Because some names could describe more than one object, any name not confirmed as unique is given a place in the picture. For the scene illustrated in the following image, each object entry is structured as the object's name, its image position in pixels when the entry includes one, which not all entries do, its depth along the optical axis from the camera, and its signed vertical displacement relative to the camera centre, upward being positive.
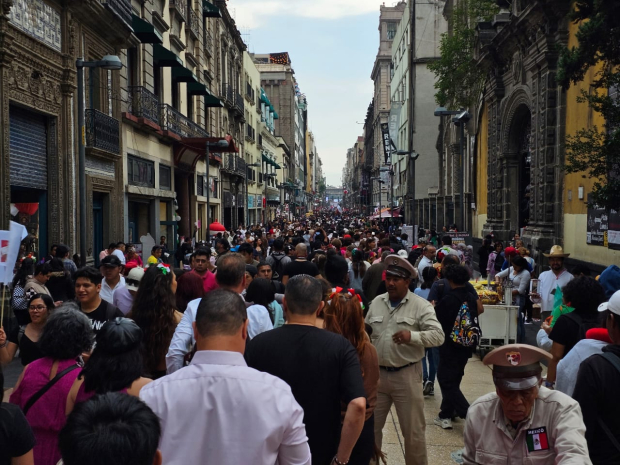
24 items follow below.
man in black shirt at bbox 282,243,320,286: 8.03 -0.66
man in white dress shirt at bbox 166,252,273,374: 4.40 -0.74
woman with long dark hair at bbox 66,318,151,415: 3.37 -0.77
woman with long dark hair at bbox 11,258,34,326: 7.96 -1.09
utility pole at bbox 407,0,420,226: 44.27 +10.91
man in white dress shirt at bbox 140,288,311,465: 2.57 -0.79
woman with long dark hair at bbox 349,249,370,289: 10.66 -0.87
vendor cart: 10.27 -1.68
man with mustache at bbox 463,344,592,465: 2.88 -0.89
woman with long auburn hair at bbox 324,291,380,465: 4.25 -0.77
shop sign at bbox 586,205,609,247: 15.71 -0.28
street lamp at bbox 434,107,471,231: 19.77 +3.03
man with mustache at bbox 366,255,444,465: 5.18 -1.10
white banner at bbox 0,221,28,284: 5.61 -0.29
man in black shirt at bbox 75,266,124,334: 5.38 -0.68
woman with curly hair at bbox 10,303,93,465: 3.52 -0.88
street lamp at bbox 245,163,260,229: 45.81 +0.43
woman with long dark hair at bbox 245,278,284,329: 5.96 -0.70
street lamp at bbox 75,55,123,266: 13.27 +1.45
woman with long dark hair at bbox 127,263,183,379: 4.82 -0.76
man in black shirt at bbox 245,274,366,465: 3.56 -0.86
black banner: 57.63 +6.95
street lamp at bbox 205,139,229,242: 25.73 +2.95
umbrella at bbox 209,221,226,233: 25.54 -0.44
